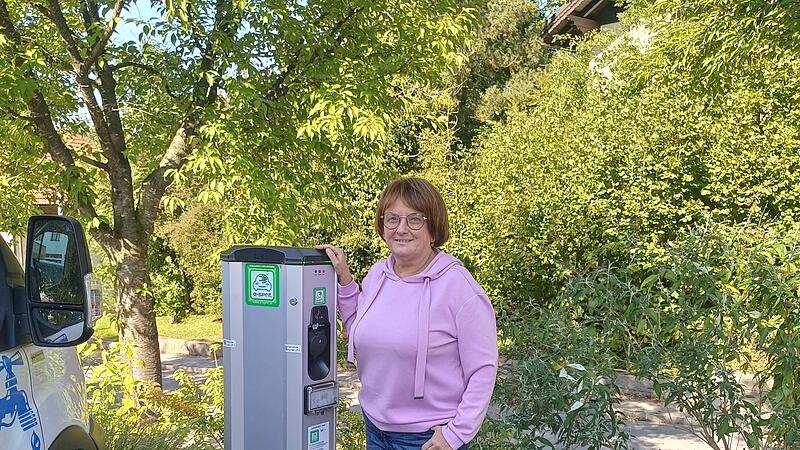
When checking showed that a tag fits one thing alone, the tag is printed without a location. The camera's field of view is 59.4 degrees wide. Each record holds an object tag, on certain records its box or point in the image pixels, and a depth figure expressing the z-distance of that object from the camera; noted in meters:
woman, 2.22
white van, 1.76
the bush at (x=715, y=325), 2.93
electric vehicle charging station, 2.50
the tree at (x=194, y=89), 4.48
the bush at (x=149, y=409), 4.12
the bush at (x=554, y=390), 3.07
